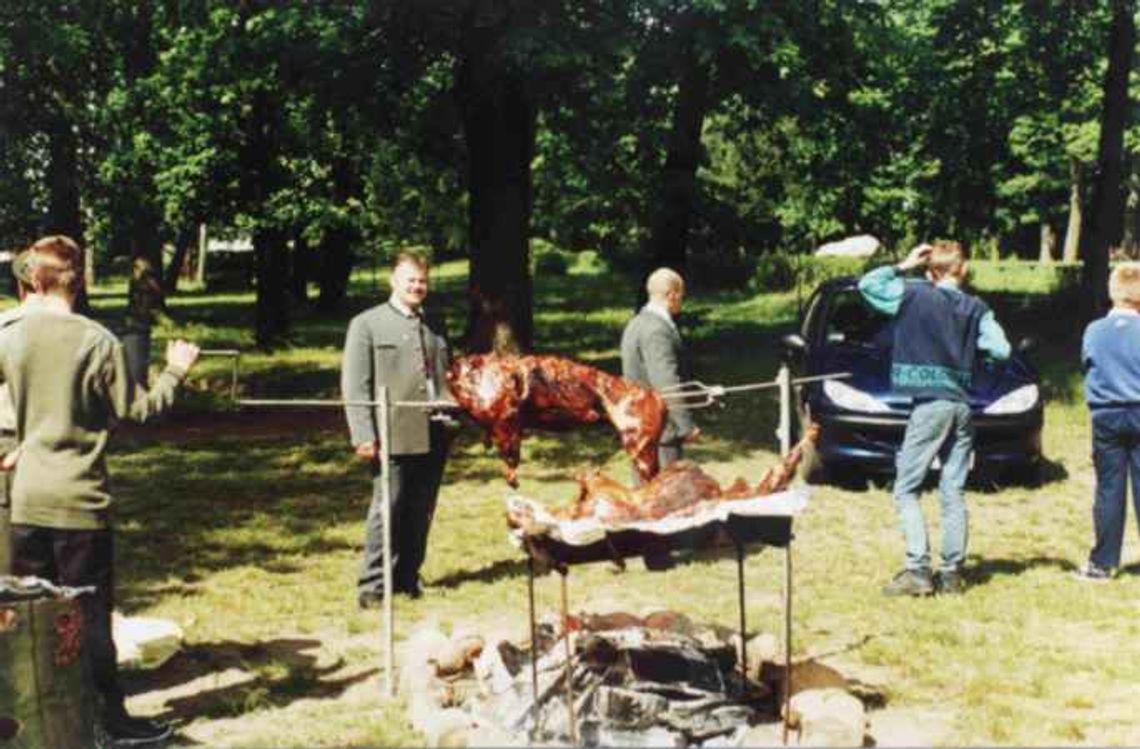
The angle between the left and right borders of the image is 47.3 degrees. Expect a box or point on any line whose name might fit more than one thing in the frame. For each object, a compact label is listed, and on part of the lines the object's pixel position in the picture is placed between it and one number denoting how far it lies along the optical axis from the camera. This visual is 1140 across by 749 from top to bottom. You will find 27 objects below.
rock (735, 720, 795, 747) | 5.92
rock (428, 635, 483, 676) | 6.98
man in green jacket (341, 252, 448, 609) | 8.43
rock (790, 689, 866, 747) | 5.88
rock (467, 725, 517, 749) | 5.66
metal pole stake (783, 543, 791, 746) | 5.96
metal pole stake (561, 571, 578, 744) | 5.66
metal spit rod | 7.06
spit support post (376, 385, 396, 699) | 7.01
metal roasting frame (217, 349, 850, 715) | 6.84
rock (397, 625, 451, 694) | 6.85
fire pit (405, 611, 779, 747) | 5.91
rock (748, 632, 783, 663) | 7.02
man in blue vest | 8.75
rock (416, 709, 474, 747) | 5.79
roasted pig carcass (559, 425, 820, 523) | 6.00
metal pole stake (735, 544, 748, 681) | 6.35
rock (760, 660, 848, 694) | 6.52
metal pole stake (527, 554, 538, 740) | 5.96
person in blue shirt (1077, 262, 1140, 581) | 9.25
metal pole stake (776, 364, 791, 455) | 6.86
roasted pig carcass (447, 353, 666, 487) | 7.45
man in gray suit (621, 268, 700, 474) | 9.08
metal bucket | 5.29
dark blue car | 12.16
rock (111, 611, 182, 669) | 7.45
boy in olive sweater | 5.83
